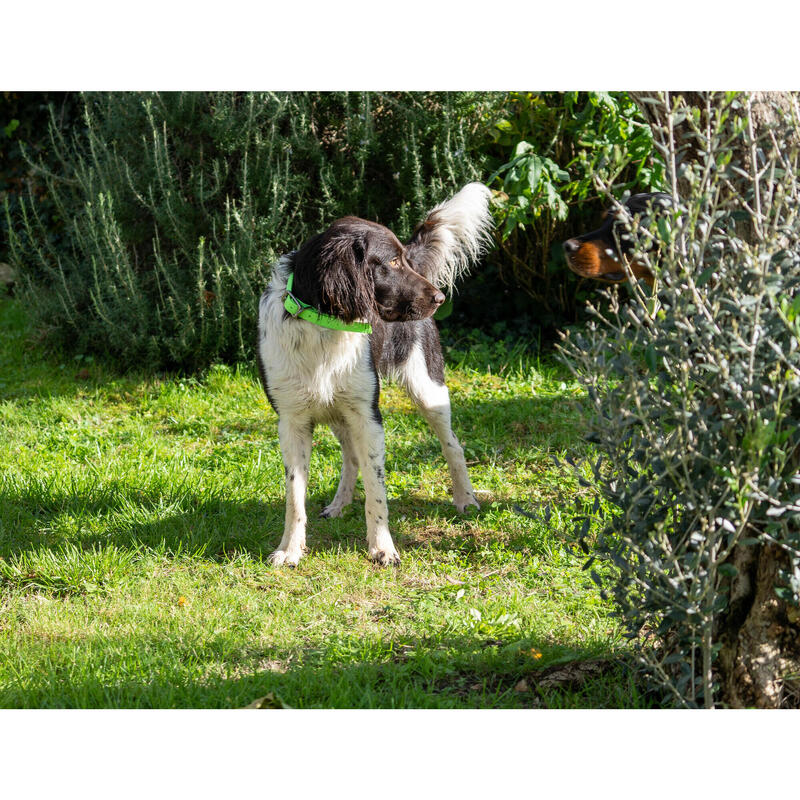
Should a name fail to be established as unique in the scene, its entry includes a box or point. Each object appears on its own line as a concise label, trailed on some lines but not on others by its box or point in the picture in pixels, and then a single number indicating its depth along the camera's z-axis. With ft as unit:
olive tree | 14.10
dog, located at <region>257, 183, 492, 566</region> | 26.18
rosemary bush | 42.75
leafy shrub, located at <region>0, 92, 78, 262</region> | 55.21
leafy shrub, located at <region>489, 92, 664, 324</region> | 35.99
